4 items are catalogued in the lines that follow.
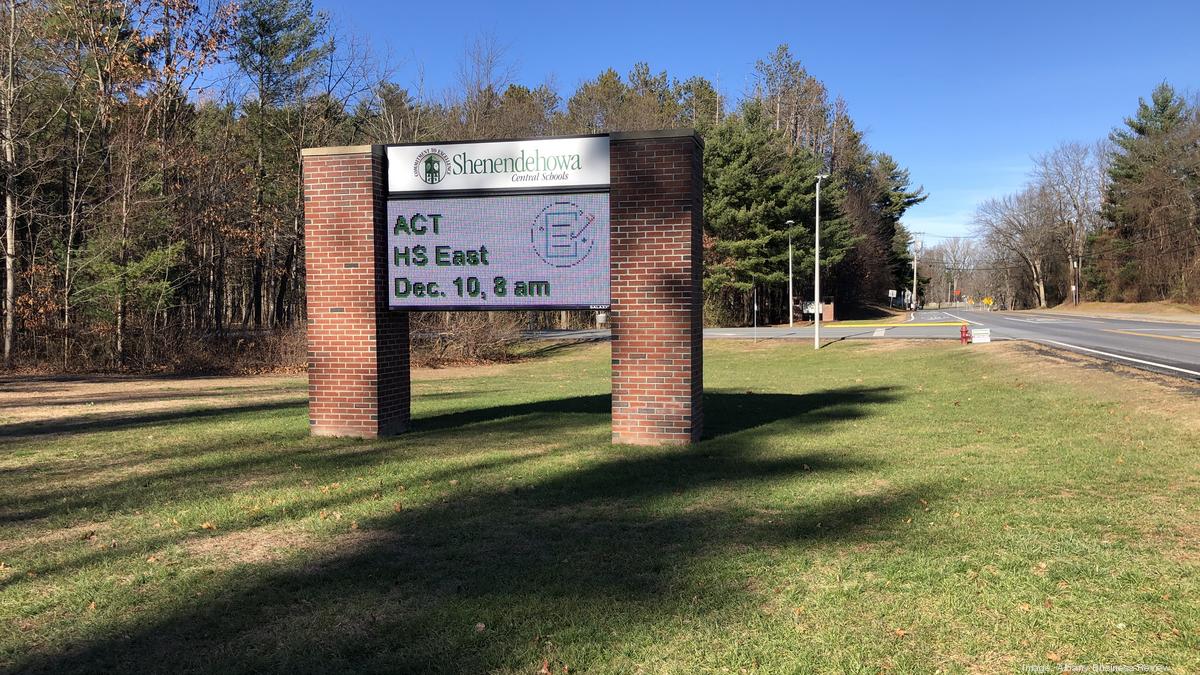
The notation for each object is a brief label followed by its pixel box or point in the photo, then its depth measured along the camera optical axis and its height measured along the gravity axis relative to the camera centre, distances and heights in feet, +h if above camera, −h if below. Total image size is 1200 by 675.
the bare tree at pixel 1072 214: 249.55 +32.51
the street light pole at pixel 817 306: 98.57 +0.31
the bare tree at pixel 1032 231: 267.18 +28.64
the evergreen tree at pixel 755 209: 158.92 +22.28
